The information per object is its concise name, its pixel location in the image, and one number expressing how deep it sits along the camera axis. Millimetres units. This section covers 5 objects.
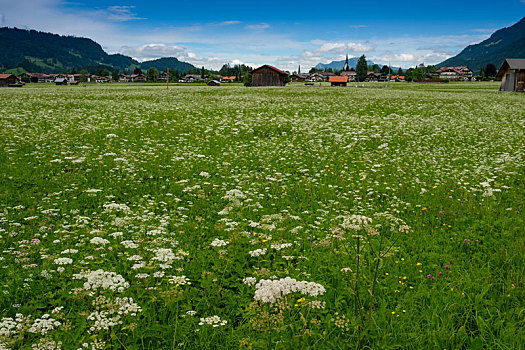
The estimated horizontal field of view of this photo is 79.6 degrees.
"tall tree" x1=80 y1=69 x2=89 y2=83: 191725
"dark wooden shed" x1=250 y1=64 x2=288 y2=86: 82438
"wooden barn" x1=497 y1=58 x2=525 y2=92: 55575
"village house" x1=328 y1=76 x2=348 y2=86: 109894
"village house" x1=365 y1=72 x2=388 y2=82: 195900
